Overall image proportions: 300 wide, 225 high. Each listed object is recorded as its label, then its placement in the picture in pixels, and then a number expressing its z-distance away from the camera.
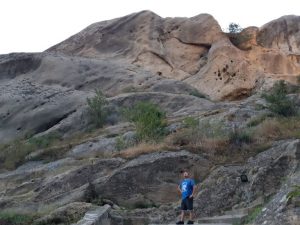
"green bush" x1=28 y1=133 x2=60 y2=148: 32.16
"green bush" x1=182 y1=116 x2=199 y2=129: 24.22
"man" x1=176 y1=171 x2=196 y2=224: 14.41
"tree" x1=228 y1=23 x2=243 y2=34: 51.28
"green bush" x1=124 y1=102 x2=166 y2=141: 23.82
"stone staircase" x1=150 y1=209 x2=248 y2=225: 13.73
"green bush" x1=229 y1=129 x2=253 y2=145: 19.22
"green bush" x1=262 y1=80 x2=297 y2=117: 25.62
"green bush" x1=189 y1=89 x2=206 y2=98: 40.84
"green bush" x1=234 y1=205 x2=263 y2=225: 12.49
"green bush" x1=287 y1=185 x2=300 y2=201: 10.33
